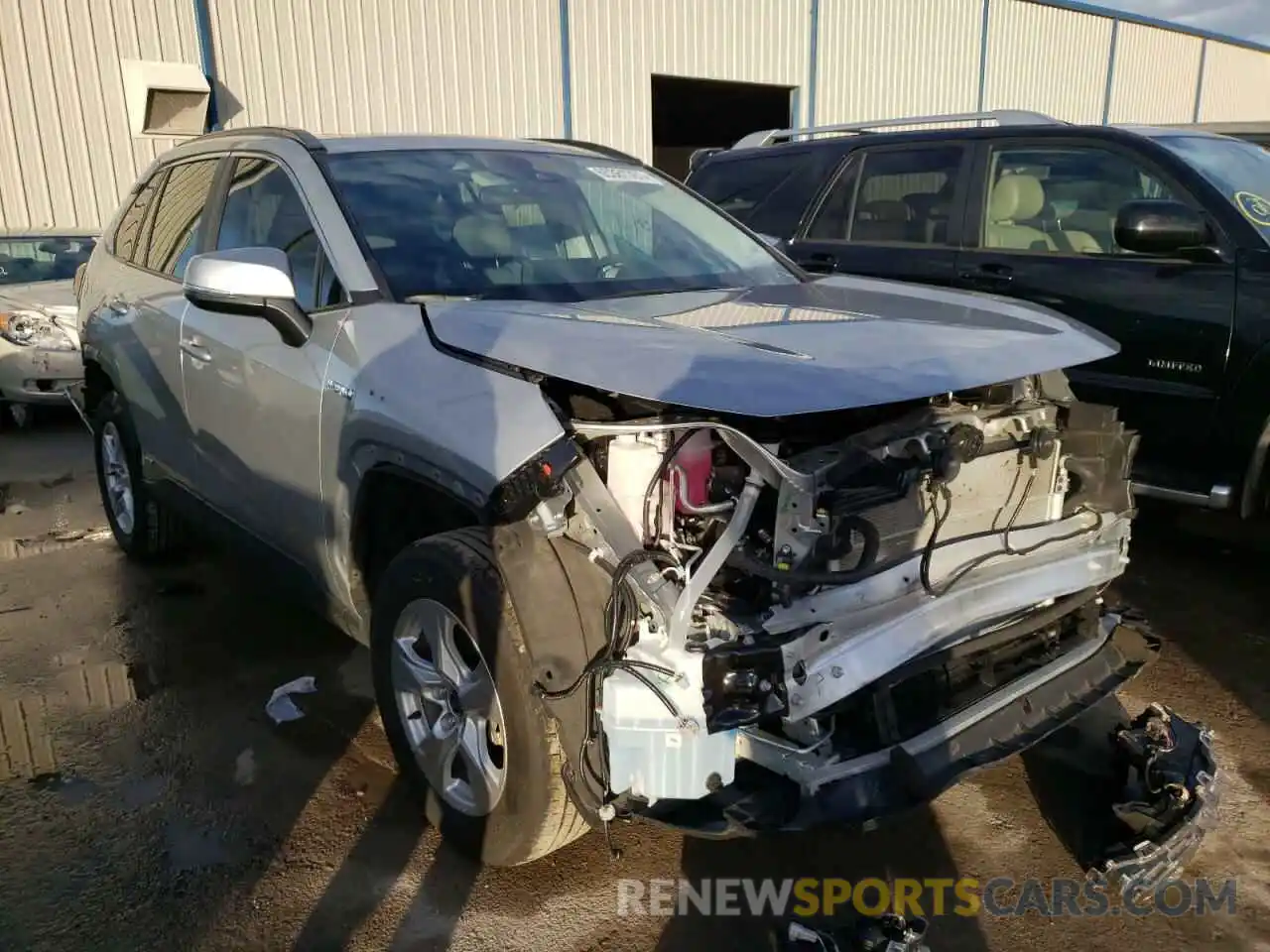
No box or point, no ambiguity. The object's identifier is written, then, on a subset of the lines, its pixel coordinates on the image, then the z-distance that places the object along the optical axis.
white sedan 8.02
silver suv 2.18
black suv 4.18
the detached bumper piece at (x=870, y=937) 2.17
